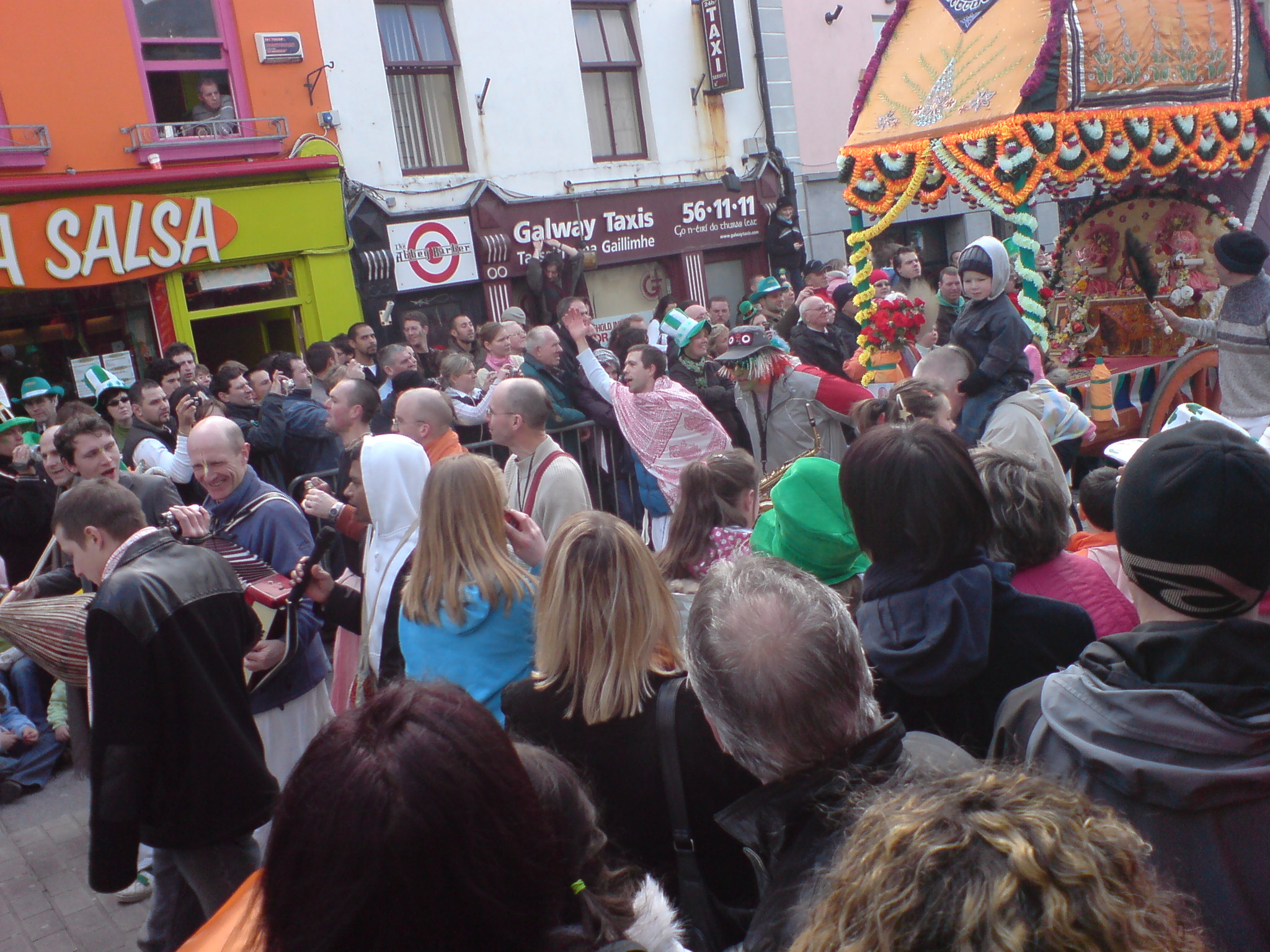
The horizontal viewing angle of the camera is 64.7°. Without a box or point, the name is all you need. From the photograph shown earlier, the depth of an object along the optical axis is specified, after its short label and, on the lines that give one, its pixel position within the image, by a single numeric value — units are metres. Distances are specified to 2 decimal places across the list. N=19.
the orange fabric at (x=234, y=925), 1.43
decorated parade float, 7.72
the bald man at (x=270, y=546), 3.58
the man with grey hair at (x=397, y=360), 7.70
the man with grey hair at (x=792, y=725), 1.64
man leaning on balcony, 10.26
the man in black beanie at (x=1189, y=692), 1.39
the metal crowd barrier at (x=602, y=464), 6.82
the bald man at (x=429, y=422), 4.71
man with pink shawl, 5.57
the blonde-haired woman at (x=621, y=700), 2.12
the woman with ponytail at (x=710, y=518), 3.19
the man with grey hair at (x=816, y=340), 7.11
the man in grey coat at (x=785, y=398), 5.44
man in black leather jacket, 2.84
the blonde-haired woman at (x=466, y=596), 2.90
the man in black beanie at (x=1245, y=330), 6.11
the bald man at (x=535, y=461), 4.30
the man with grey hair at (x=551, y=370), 6.61
